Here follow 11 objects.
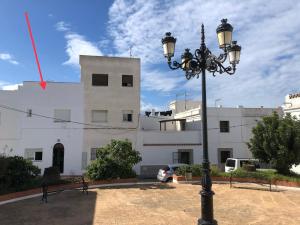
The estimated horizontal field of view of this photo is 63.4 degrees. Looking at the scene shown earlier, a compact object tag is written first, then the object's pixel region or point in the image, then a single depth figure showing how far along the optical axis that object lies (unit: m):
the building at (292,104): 20.81
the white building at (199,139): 22.53
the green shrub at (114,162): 15.62
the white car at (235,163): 18.31
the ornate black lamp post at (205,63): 6.19
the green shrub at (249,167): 16.87
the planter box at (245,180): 14.40
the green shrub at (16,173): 12.48
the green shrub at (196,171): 16.46
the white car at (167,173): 16.88
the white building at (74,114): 20.37
